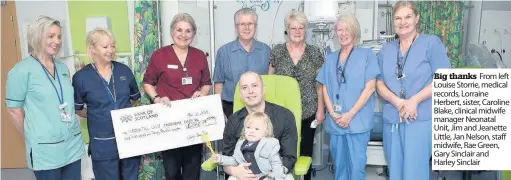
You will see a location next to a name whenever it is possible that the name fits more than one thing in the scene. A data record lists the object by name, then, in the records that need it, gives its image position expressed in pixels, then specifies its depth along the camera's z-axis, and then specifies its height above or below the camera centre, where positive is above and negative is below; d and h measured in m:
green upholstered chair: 2.62 -0.27
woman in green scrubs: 2.28 -0.26
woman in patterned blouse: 2.94 -0.09
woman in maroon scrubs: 2.79 -0.17
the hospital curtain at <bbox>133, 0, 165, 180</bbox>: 3.19 +0.11
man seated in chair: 2.37 -0.43
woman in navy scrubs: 2.54 -0.26
